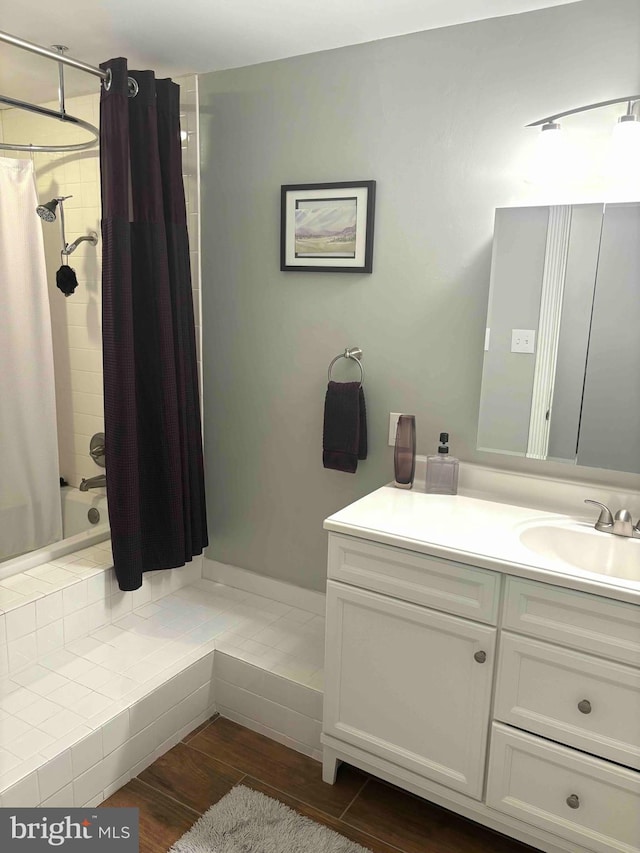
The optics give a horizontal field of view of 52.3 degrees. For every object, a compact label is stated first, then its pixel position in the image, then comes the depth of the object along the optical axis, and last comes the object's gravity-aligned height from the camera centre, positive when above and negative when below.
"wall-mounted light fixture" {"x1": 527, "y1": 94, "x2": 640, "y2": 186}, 1.77 +0.51
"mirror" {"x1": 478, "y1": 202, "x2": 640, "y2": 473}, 1.89 -0.04
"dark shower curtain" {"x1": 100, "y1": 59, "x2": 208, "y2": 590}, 2.27 -0.07
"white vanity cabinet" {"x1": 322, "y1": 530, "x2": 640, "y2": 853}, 1.55 -0.96
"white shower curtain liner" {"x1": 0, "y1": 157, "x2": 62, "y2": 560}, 2.65 -0.29
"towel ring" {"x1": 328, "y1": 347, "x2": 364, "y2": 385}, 2.37 -0.13
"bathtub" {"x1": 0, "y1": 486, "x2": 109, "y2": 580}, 2.62 -0.91
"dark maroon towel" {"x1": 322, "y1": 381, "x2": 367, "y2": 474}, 2.31 -0.38
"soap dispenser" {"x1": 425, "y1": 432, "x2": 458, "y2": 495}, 2.14 -0.49
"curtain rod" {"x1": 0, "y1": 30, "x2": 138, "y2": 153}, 1.91 +0.76
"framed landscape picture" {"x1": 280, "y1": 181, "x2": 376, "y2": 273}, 2.29 +0.33
